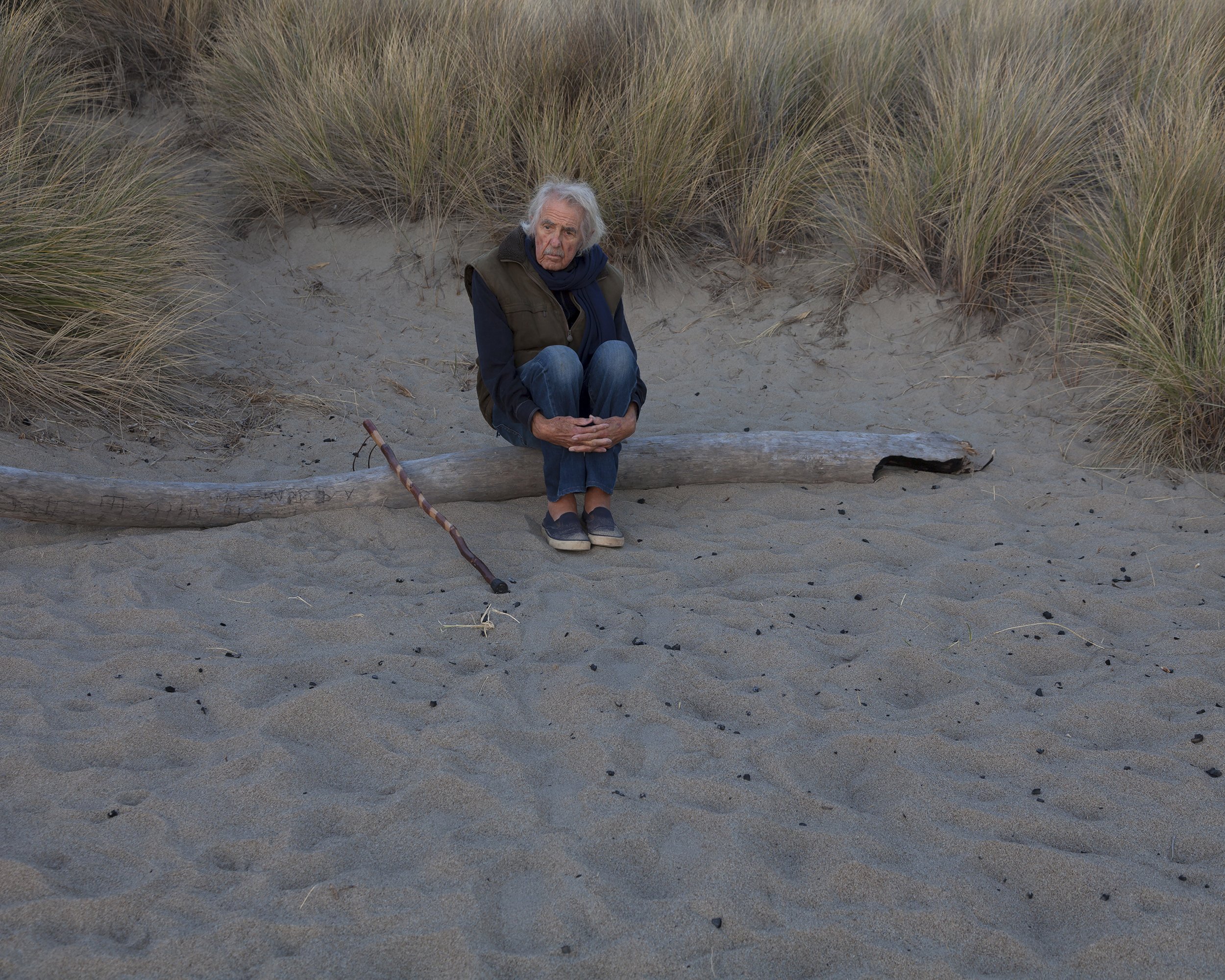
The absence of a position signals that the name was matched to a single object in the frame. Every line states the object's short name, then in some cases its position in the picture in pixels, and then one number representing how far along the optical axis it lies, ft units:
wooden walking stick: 10.90
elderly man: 11.94
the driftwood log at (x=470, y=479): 11.41
